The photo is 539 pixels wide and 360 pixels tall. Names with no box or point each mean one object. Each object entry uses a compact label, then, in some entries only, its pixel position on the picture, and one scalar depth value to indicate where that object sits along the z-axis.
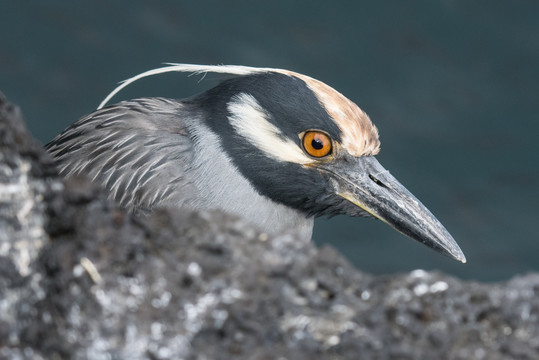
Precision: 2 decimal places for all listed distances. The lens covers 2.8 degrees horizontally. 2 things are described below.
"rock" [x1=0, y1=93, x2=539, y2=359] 4.77
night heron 5.18
